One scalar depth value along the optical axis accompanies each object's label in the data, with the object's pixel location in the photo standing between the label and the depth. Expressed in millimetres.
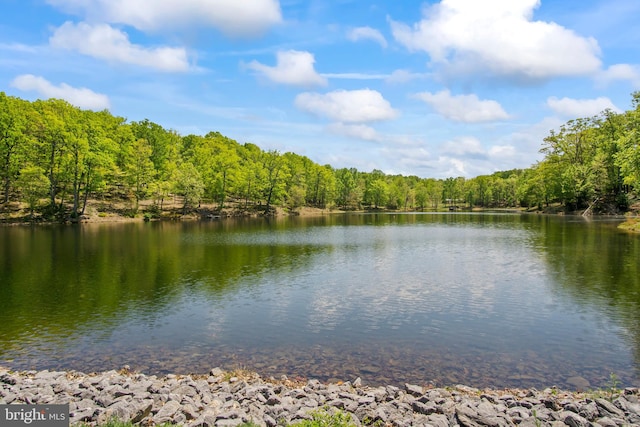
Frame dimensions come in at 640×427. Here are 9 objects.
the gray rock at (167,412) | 10625
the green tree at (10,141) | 78562
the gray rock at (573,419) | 10539
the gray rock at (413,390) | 13177
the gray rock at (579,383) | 14250
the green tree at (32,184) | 75188
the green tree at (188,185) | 105312
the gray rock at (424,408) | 11529
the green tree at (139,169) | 99750
